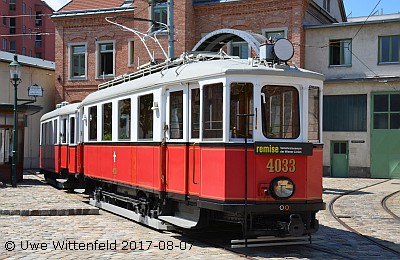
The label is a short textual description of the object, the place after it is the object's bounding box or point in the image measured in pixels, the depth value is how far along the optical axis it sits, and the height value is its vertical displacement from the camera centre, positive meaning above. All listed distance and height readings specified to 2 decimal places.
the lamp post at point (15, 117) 22.62 +0.42
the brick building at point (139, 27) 31.92 +5.55
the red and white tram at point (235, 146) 9.88 -0.26
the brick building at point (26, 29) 69.62 +11.55
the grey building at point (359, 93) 30.44 +1.83
